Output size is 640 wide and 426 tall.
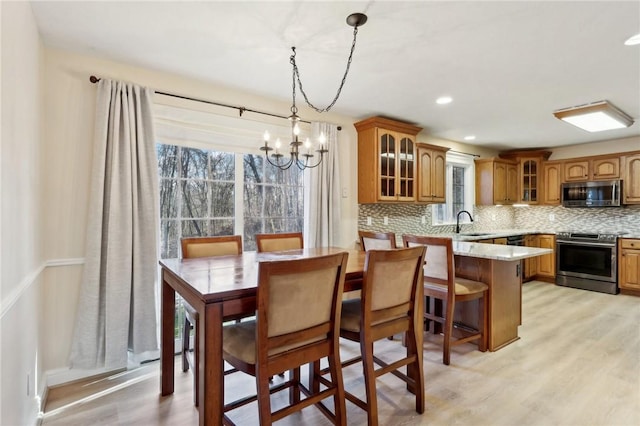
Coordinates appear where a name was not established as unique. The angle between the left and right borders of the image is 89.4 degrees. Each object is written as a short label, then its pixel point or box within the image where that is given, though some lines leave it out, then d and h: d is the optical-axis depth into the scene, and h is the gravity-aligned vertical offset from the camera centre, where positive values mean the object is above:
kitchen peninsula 2.83 -0.64
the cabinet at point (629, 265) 4.60 -0.75
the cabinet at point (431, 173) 4.41 +0.57
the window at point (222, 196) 2.93 +0.18
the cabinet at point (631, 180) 4.76 +0.48
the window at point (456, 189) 5.34 +0.40
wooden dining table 1.41 -0.42
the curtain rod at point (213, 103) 2.45 +1.03
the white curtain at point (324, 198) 3.58 +0.17
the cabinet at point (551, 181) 5.56 +0.54
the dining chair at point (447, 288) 2.62 -0.63
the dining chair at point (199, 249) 2.40 -0.28
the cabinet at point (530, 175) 5.79 +0.67
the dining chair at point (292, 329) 1.40 -0.55
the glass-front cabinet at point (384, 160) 3.89 +0.67
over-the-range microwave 4.88 +0.30
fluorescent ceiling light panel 3.45 +1.09
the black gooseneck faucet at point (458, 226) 5.14 -0.21
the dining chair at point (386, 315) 1.75 -0.61
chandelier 1.92 +1.16
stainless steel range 4.77 -0.75
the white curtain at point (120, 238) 2.39 -0.18
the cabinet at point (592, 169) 4.96 +0.70
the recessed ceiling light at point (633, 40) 2.12 +1.15
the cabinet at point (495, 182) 5.48 +0.53
